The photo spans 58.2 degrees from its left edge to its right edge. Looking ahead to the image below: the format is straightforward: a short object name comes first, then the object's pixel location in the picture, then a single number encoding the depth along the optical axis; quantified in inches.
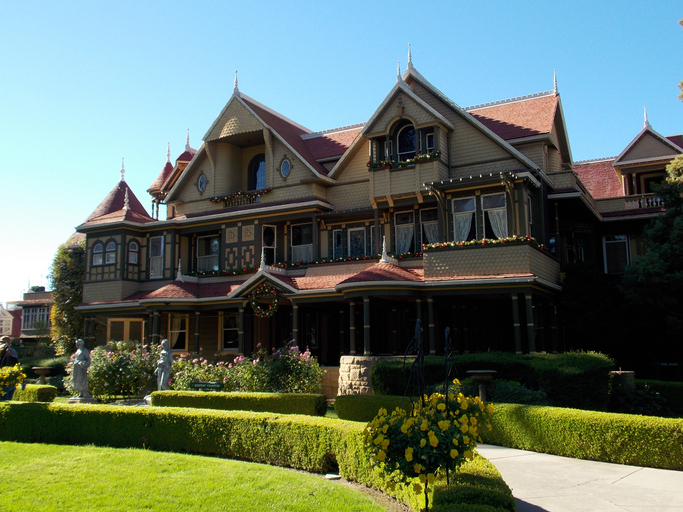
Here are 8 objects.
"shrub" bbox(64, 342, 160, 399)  856.9
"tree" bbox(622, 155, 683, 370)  859.4
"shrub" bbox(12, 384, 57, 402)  786.2
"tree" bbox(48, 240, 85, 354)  1407.5
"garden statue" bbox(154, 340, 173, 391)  761.0
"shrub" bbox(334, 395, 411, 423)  578.0
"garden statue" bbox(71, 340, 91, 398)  783.7
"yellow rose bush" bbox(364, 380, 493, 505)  264.1
